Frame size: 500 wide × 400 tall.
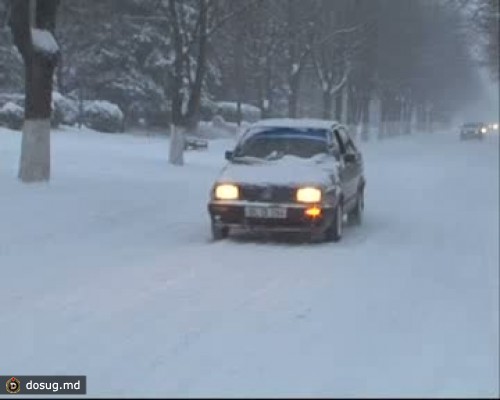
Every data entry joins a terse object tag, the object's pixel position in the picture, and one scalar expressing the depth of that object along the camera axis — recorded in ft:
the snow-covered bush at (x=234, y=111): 204.44
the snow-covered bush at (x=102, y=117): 133.39
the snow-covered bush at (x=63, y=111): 119.09
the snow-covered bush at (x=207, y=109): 173.34
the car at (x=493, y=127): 345.72
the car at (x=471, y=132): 220.43
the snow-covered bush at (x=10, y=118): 107.96
